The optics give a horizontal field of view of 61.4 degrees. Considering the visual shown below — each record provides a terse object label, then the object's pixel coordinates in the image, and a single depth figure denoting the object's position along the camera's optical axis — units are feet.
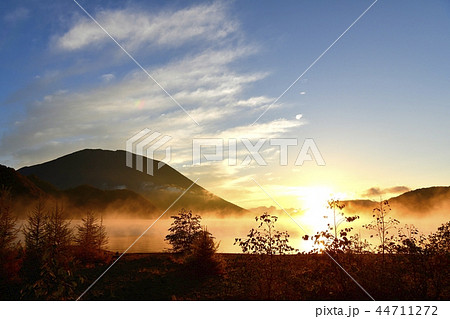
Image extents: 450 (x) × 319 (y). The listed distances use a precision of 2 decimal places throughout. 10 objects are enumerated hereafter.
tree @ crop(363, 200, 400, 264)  44.42
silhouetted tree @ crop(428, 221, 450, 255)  41.29
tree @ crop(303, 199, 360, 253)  42.19
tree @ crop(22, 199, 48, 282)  69.26
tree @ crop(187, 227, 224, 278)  65.77
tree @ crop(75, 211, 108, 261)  85.43
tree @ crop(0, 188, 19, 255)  61.16
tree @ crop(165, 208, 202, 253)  82.48
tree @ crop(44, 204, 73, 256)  69.62
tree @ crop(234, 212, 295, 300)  44.01
